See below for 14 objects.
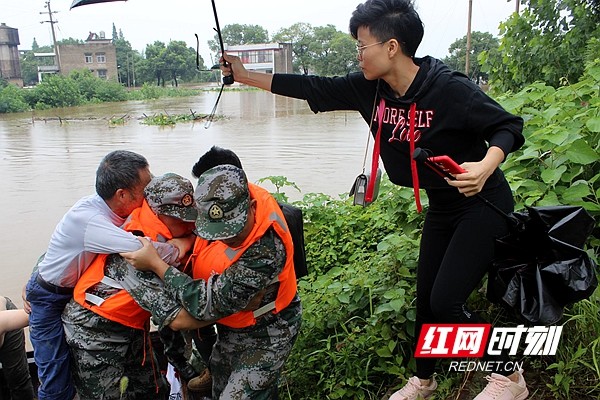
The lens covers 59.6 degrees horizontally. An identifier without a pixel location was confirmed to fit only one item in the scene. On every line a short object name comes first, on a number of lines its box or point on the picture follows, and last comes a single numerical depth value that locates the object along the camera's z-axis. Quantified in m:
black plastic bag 1.93
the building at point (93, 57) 58.94
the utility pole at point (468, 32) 20.86
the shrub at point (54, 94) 37.50
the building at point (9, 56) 53.35
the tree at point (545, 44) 5.21
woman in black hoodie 1.92
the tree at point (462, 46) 31.69
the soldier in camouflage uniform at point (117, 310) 1.93
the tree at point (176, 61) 50.39
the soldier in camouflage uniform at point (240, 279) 1.78
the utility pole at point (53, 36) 39.31
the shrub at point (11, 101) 34.00
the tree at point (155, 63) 55.16
